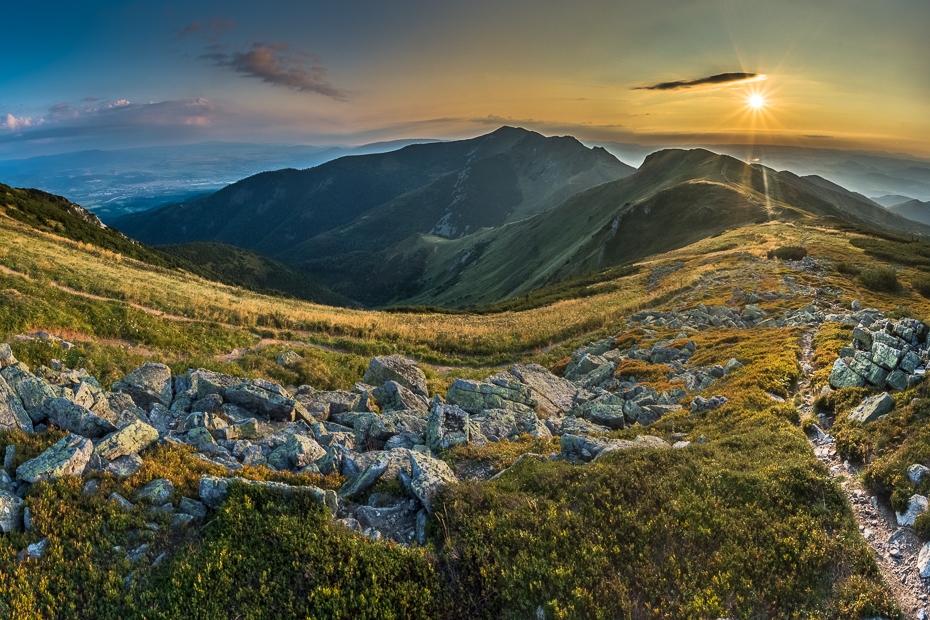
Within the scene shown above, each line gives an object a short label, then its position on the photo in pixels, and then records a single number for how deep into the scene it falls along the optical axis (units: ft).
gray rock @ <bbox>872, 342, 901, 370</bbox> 43.16
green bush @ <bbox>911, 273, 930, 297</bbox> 108.66
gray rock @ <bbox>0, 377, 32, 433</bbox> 32.99
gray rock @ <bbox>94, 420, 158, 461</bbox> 31.94
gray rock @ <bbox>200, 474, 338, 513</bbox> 28.96
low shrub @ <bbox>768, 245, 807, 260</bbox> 149.28
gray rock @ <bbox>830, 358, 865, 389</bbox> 45.60
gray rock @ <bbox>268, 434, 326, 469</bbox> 36.72
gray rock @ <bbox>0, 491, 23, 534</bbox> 24.97
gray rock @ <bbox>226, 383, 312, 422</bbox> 46.85
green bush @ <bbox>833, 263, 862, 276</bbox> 122.83
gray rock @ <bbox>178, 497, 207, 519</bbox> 28.19
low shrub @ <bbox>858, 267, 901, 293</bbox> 107.55
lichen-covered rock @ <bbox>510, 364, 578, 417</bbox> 62.75
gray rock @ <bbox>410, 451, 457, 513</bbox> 31.19
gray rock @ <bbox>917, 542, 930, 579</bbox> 23.93
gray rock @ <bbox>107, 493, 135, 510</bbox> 27.17
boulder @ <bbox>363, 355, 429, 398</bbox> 64.13
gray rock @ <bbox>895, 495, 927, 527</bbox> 27.22
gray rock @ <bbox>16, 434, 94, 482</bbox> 28.09
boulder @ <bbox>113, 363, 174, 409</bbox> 45.55
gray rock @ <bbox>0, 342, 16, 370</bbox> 39.22
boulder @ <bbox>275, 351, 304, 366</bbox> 67.46
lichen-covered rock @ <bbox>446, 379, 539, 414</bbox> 56.39
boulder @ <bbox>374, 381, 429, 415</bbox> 55.77
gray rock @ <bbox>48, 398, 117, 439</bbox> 34.91
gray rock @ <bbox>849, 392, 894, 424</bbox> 37.88
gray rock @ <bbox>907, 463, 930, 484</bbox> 28.96
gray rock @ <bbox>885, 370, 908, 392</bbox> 40.96
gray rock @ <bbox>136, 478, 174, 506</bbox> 28.12
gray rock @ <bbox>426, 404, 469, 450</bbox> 42.32
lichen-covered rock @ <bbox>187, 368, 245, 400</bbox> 47.91
